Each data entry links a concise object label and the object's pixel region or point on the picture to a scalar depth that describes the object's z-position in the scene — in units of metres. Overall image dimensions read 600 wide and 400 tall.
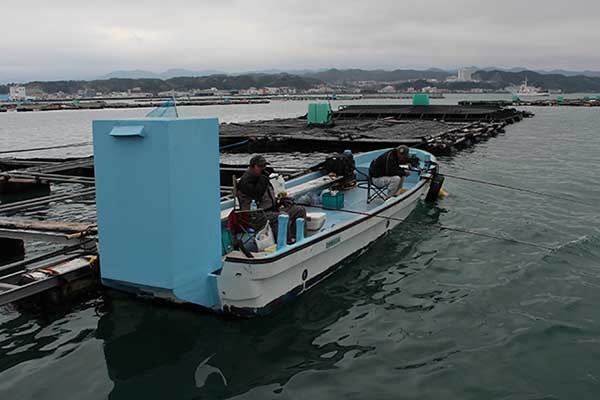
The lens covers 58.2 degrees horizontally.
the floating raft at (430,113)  47.91
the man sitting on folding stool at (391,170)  12.53
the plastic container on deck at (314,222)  9.36
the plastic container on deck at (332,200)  12.01
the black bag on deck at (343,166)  13.78
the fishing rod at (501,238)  11.08
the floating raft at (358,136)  28.47
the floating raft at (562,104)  105.94
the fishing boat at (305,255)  7.05
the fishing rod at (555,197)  15.81
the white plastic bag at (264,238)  7.81
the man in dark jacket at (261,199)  8.14
